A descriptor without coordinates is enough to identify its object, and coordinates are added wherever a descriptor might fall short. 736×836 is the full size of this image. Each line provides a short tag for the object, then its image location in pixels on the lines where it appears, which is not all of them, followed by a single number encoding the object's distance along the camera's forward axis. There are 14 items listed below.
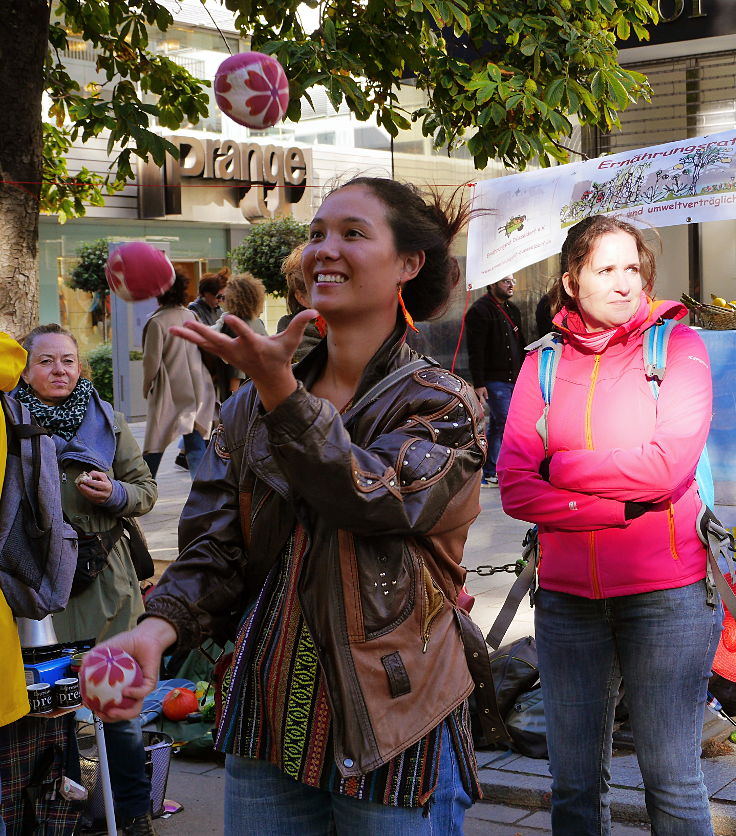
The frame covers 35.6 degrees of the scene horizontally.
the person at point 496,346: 11.13
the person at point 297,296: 4.50
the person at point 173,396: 9.63
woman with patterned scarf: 4.37
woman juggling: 1.92
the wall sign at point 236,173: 22.53
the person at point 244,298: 8.93
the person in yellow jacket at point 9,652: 3.39
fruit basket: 5.07
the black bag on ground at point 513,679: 4.74
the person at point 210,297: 9.97
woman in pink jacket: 2.90
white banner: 4.76
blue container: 3.62
